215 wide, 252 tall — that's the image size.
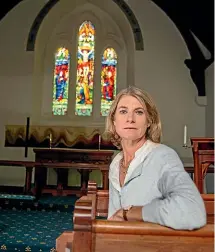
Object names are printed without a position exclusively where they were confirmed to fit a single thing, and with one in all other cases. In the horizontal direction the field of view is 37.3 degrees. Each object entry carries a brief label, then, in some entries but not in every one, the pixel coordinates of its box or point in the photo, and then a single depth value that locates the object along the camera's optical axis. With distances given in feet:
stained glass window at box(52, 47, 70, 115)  25.51
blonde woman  2.40
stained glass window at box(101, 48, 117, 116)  25.64
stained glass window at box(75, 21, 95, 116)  25.53
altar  18.79
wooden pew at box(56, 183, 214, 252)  2.27
